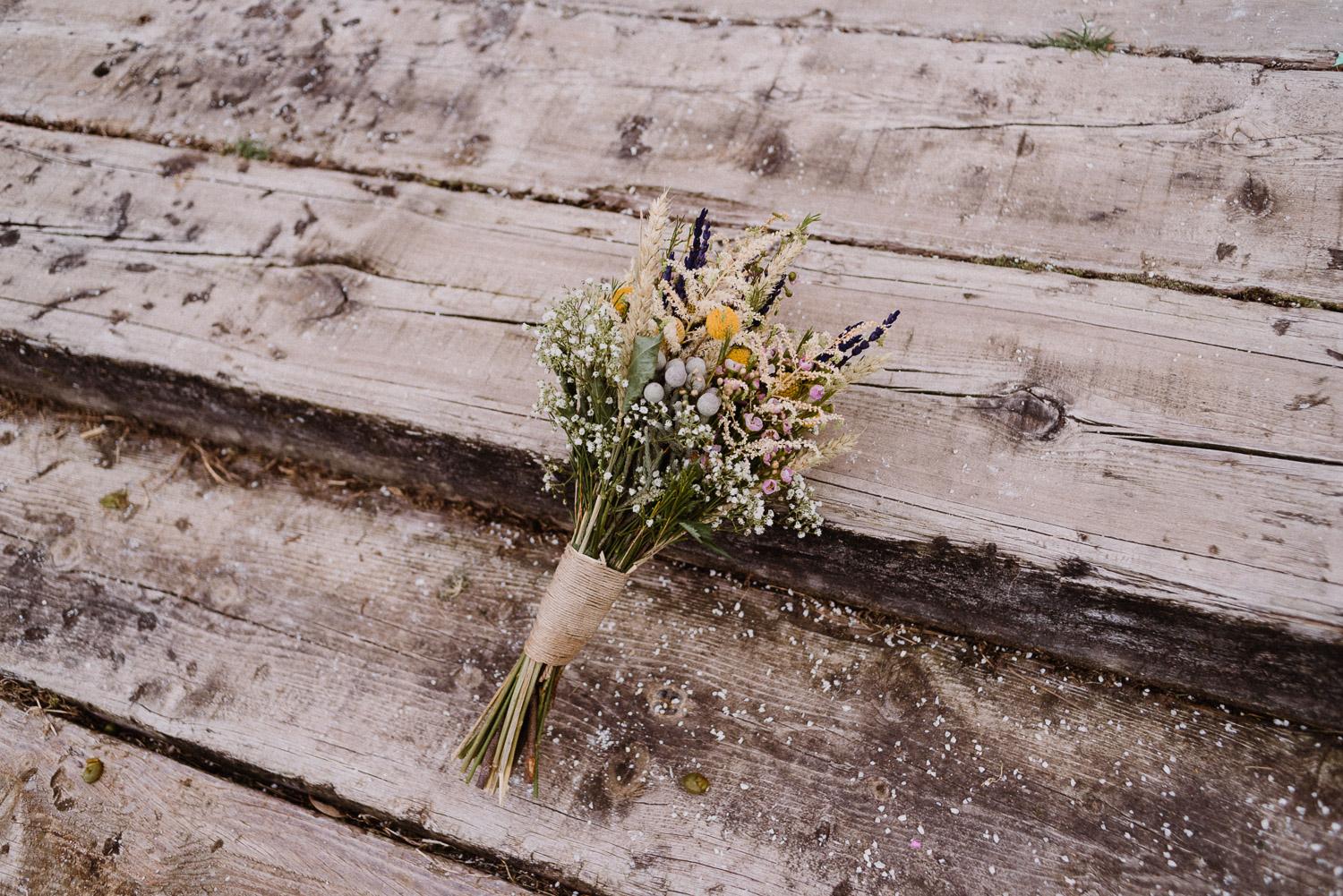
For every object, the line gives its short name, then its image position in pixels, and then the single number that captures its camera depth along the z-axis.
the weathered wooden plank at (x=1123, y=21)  1.13
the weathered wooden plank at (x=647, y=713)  1.02
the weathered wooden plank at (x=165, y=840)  1.05
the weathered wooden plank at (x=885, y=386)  1.00
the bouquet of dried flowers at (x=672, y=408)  0.93
